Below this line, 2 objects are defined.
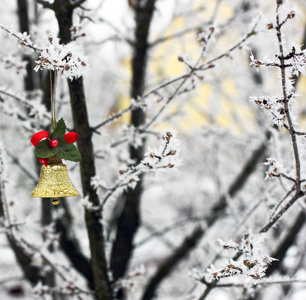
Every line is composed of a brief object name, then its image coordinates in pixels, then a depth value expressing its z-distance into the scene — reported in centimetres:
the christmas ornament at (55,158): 91
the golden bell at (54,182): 93
